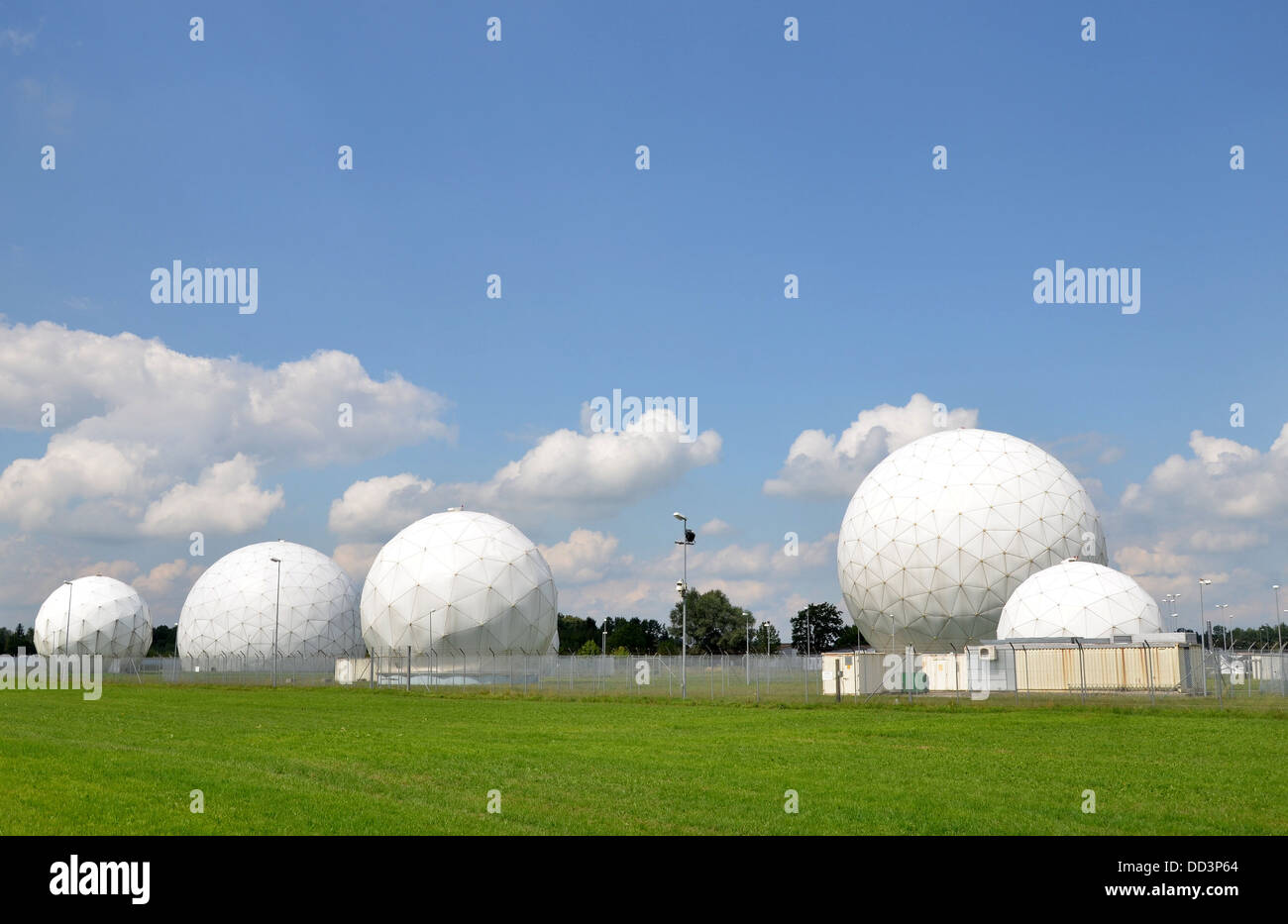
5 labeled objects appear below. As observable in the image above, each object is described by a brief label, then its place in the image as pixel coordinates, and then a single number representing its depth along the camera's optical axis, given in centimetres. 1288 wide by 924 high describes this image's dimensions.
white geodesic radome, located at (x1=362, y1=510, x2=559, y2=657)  5359
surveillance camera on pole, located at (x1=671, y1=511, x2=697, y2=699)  3634
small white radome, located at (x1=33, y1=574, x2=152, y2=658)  8444
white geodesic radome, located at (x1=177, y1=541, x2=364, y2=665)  7094
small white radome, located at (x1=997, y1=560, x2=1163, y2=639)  4097
